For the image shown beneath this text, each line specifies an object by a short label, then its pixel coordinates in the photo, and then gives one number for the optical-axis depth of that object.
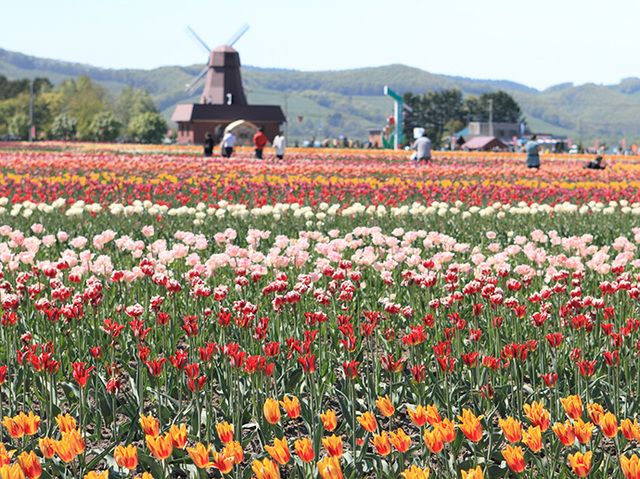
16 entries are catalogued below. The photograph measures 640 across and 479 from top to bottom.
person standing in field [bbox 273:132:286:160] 56.61
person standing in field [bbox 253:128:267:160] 58.60
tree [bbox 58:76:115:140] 190.62
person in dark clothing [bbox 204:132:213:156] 64.81
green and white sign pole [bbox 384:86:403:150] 113.73
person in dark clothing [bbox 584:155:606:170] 52.09
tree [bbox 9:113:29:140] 185.12
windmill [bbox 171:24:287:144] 152.87
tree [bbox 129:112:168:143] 167.50
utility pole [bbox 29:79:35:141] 182.16
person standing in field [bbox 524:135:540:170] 48.75
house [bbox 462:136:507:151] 164.87
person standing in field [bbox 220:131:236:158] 59.75
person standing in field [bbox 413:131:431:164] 47.22
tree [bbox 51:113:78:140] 182.62
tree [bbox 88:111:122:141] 174.37
